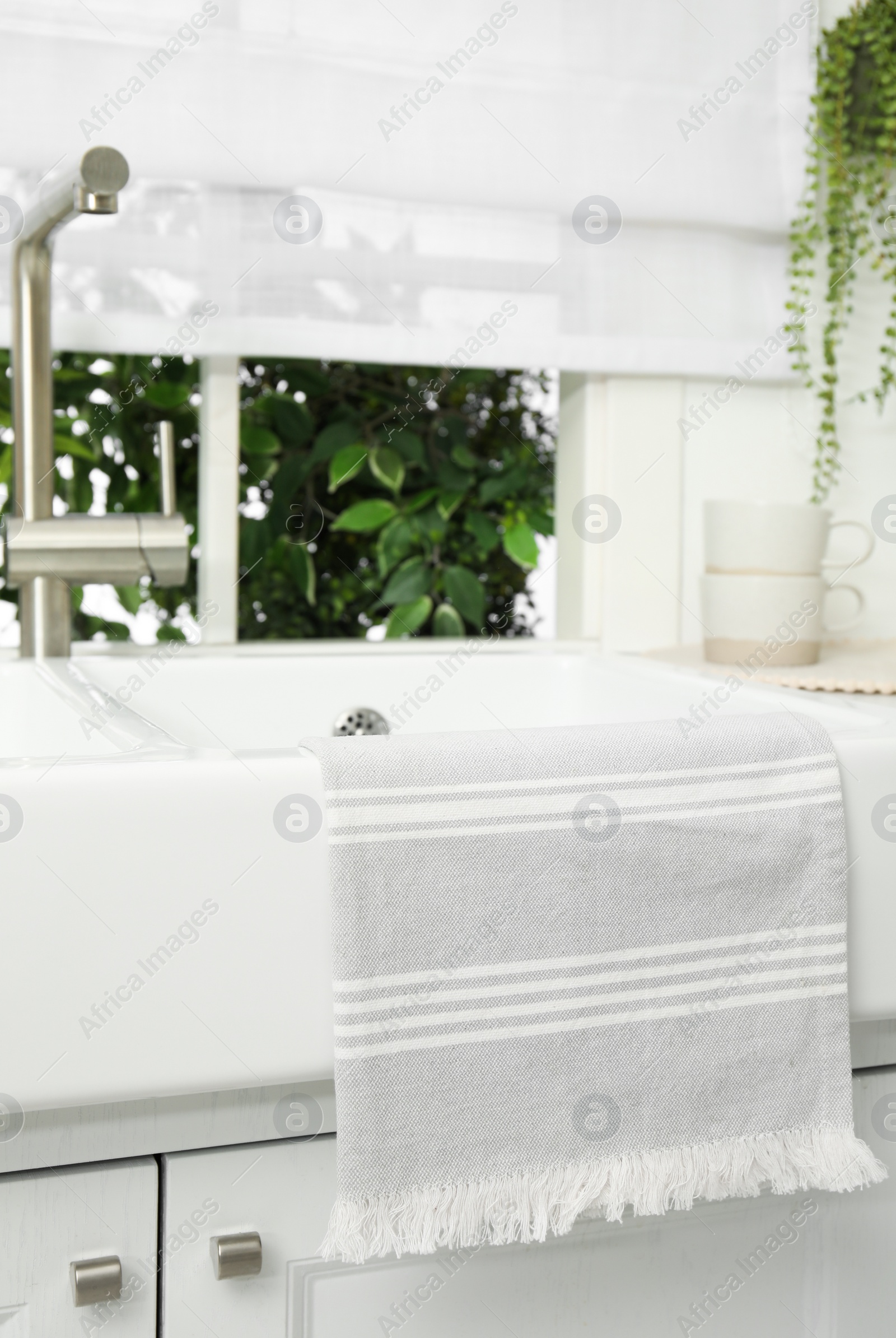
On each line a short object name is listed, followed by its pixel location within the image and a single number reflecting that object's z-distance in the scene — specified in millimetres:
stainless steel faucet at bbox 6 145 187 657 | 874
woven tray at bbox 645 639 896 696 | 831
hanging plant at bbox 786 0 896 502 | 1144
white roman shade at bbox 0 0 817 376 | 982
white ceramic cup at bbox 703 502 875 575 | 975
